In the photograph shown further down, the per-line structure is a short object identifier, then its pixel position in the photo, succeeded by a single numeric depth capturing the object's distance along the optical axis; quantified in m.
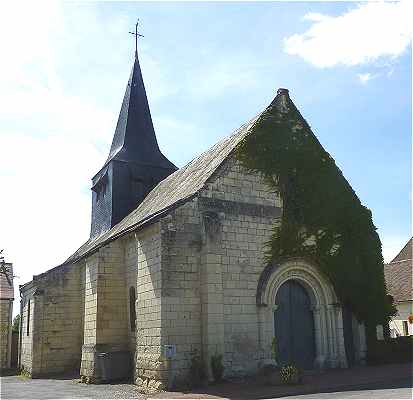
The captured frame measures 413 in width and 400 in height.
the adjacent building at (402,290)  25.78
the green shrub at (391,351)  15.49
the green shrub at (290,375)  11.47
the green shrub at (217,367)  12.30
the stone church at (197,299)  12.77
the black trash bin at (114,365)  14.53
